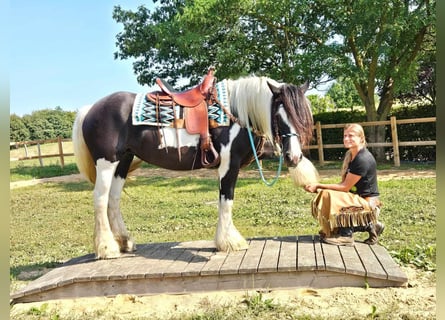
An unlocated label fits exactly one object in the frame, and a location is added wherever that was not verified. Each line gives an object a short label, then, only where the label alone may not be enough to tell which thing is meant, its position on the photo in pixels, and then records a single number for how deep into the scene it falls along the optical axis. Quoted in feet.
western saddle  13.61
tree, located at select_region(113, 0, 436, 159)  40.68
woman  13.57
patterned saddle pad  13.71
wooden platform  12.06
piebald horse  13.35
